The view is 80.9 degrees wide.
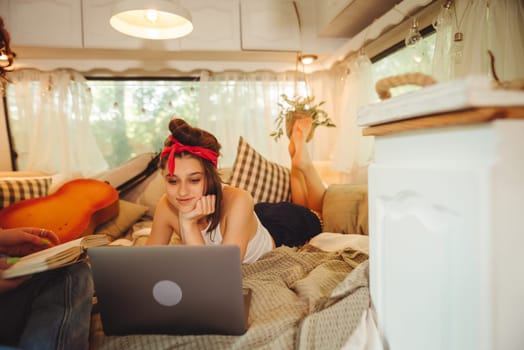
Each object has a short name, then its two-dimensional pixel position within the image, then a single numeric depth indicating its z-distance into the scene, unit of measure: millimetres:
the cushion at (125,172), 2096
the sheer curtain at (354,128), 2324
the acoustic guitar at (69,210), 1507
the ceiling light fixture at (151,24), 1561
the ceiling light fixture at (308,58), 2516
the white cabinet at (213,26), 2408
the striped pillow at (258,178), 2086
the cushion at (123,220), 1779
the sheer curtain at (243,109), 2836
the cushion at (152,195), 2094
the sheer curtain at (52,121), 2594
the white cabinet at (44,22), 2256
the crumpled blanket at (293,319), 680
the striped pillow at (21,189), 1668
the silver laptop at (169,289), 640
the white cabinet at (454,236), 414
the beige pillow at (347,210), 1701
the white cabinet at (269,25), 2477
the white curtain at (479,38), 1241
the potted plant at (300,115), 2170
